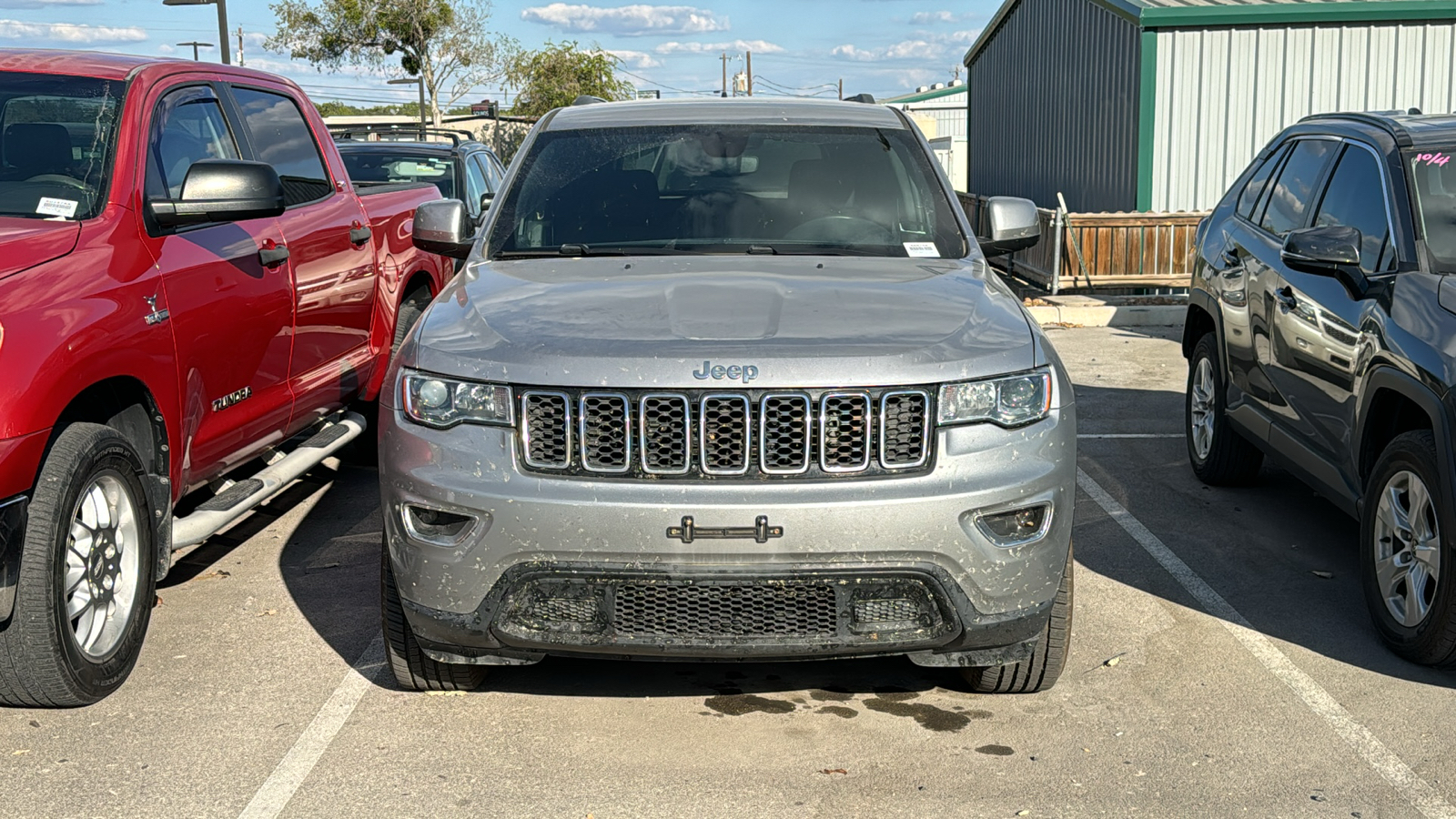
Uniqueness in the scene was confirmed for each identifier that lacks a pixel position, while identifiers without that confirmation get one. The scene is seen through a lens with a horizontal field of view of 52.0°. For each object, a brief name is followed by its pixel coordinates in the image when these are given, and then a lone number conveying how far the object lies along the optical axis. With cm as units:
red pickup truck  420
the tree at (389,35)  4866
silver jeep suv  391
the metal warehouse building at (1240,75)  1733
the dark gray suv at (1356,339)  485
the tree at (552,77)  6041
